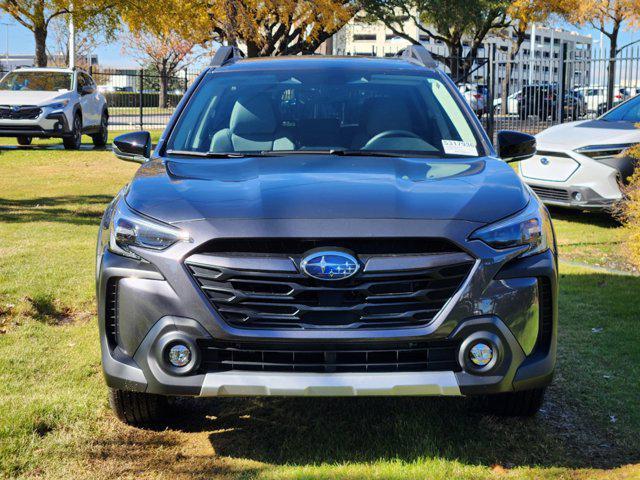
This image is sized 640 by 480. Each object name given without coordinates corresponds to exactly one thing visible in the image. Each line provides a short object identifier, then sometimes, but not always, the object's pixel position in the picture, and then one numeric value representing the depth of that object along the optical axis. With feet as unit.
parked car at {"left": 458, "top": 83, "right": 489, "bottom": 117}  110.78
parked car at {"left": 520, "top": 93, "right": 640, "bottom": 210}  34.58
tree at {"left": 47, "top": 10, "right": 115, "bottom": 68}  183.41
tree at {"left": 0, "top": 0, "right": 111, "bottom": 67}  73.20
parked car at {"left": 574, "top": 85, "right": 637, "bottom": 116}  69.94
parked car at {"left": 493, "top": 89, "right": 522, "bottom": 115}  76.14
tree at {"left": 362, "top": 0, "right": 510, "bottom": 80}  136.56
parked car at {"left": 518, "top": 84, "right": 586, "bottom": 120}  67.10
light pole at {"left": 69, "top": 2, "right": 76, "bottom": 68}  124.26
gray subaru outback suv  11.21
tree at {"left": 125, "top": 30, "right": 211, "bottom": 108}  199.94
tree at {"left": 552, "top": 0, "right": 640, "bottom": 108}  105.74
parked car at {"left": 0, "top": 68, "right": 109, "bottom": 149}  64.80
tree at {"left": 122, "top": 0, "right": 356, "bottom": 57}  80.20
